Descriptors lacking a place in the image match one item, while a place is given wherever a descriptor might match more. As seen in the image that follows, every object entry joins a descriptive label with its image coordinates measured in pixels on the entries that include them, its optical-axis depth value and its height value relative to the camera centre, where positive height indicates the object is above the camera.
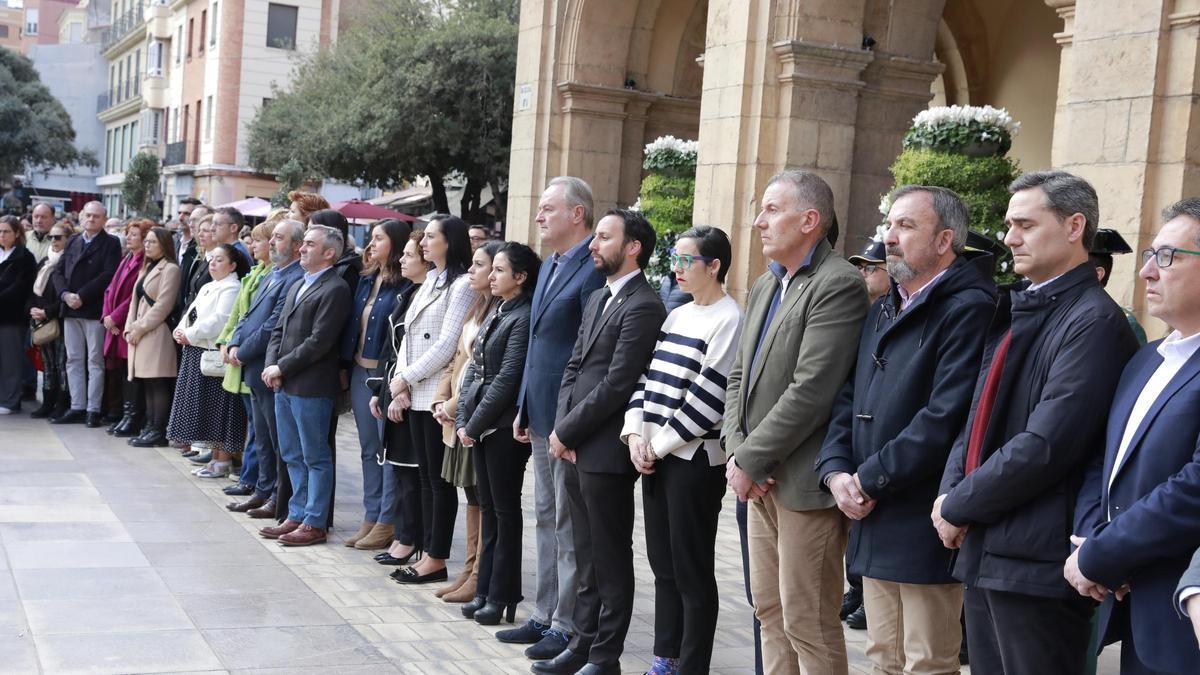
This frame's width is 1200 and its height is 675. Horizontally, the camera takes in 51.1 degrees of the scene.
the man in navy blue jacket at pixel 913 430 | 4.09 -0.50
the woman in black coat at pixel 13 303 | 12.81 -0.95
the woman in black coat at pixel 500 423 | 6.29 -0.89
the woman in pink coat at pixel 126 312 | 11.95 -0.89
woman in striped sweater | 5.19 -0.77
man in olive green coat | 4.55 -0.57
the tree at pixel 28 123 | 48.91 +3.51
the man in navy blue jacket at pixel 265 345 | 8.58 -0.80
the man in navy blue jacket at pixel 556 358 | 6.01 -0.52
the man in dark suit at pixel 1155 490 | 3.12 -0.50
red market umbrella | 25.17 +0.52
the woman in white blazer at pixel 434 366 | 7.06 -0.68
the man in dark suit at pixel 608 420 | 5.45 -0.72
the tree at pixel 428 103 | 26.45 +3.00
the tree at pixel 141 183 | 46.25 +1.38
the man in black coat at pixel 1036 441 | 3.56 -0.45
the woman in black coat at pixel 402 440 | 7.51 -1.20
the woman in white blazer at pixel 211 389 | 9.98 -1.33
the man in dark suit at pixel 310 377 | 7.98 -0.92
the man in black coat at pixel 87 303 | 12.43 -0.86
